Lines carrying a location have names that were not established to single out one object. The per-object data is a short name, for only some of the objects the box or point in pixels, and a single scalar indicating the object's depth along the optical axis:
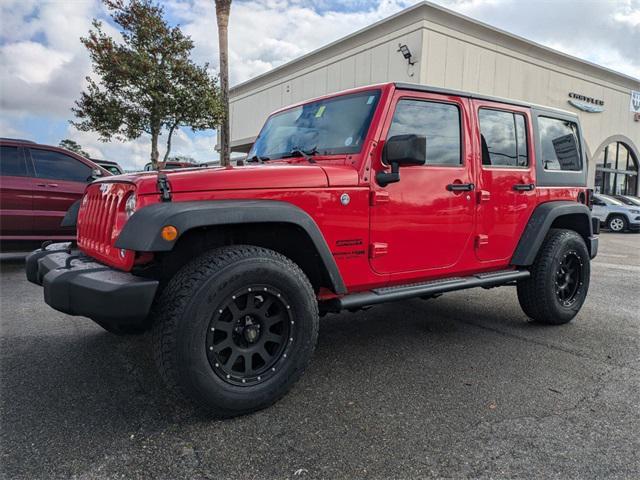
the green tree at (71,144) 41.41
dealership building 15.30
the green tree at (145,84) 11.86
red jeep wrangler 2.28
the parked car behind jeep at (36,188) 6.36
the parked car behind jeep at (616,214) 15.76
